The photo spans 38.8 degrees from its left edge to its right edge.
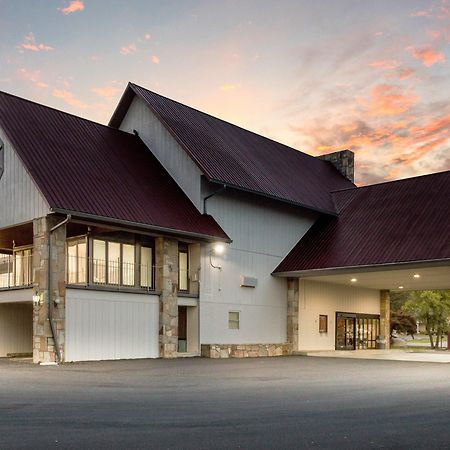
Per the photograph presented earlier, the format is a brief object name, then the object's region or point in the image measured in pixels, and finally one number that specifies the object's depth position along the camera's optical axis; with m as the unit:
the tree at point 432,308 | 45.22
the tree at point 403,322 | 61.94
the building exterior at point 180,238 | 21.56
